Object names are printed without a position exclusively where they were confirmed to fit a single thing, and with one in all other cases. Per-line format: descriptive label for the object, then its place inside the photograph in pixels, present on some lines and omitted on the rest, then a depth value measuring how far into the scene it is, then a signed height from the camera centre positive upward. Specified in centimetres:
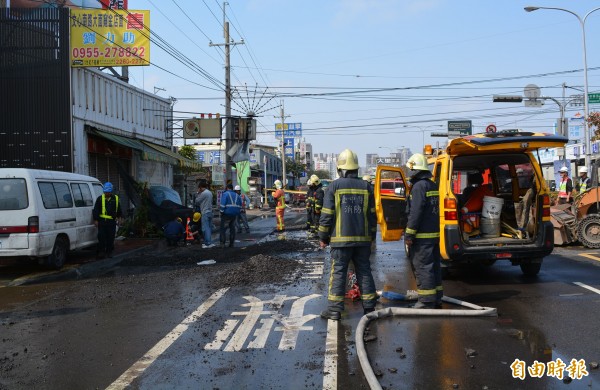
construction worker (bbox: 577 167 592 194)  1455 +7
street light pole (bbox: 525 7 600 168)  2246 +350
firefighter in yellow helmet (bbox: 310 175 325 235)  1427 -22
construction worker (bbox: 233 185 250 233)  1925 -116
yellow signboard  1582 +479
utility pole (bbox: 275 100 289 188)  5340 +650
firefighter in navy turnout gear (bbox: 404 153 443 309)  649 -68
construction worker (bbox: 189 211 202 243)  1587 -114
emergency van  791 -35
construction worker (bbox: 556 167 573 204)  1467 -15
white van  963 -43
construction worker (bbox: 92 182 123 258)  1195 -57
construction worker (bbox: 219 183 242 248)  1418 -55
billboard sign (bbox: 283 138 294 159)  7085 +631
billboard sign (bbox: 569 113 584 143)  4634 +526
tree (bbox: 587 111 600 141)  2262 +274
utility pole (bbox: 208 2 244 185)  2683 +484
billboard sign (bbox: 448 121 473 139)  4688 +528
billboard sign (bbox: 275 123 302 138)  5631 +621
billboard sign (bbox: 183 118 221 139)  2542 +302
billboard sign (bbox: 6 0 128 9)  1817 +761
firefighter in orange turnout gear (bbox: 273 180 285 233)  1820 -53
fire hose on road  609 -148
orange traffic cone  1591 -134
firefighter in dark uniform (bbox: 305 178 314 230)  1574 -52
